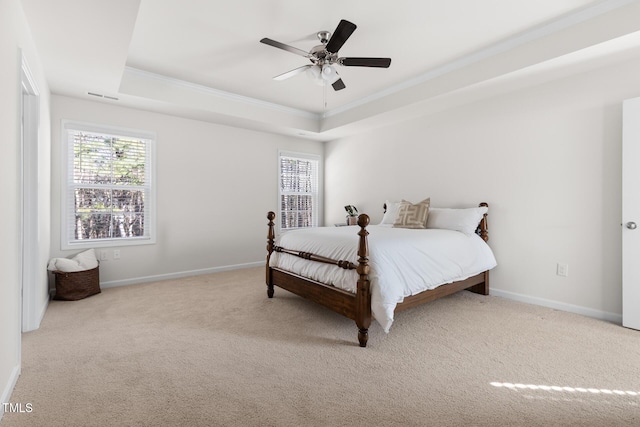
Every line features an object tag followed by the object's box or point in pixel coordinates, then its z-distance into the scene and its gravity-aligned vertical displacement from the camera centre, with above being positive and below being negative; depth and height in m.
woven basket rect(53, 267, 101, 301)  3.28 -0.84
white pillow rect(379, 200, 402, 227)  4.17 -0.08
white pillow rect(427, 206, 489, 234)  3.45 -0.12
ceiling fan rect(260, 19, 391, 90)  2.41 +1.29
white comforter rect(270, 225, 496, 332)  2.30 -0.46
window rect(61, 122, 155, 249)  3.66 +0.26
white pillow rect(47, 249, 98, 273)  3.30 -0.61
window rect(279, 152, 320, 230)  5.57 +0.34
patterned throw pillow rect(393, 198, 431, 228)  3.66 -0.09
